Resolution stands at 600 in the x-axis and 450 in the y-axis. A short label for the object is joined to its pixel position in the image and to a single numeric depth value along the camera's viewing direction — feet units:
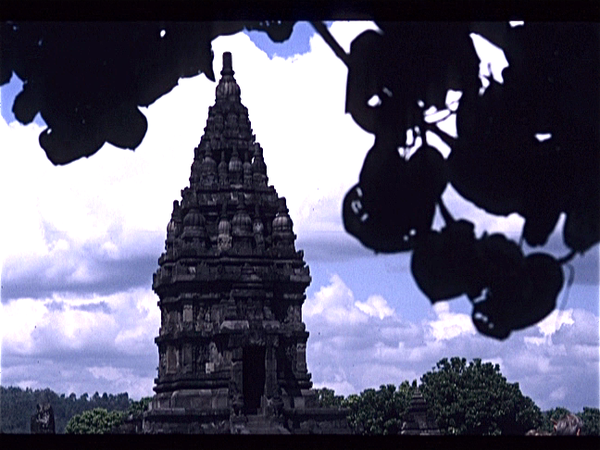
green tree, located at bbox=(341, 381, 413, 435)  222.69
